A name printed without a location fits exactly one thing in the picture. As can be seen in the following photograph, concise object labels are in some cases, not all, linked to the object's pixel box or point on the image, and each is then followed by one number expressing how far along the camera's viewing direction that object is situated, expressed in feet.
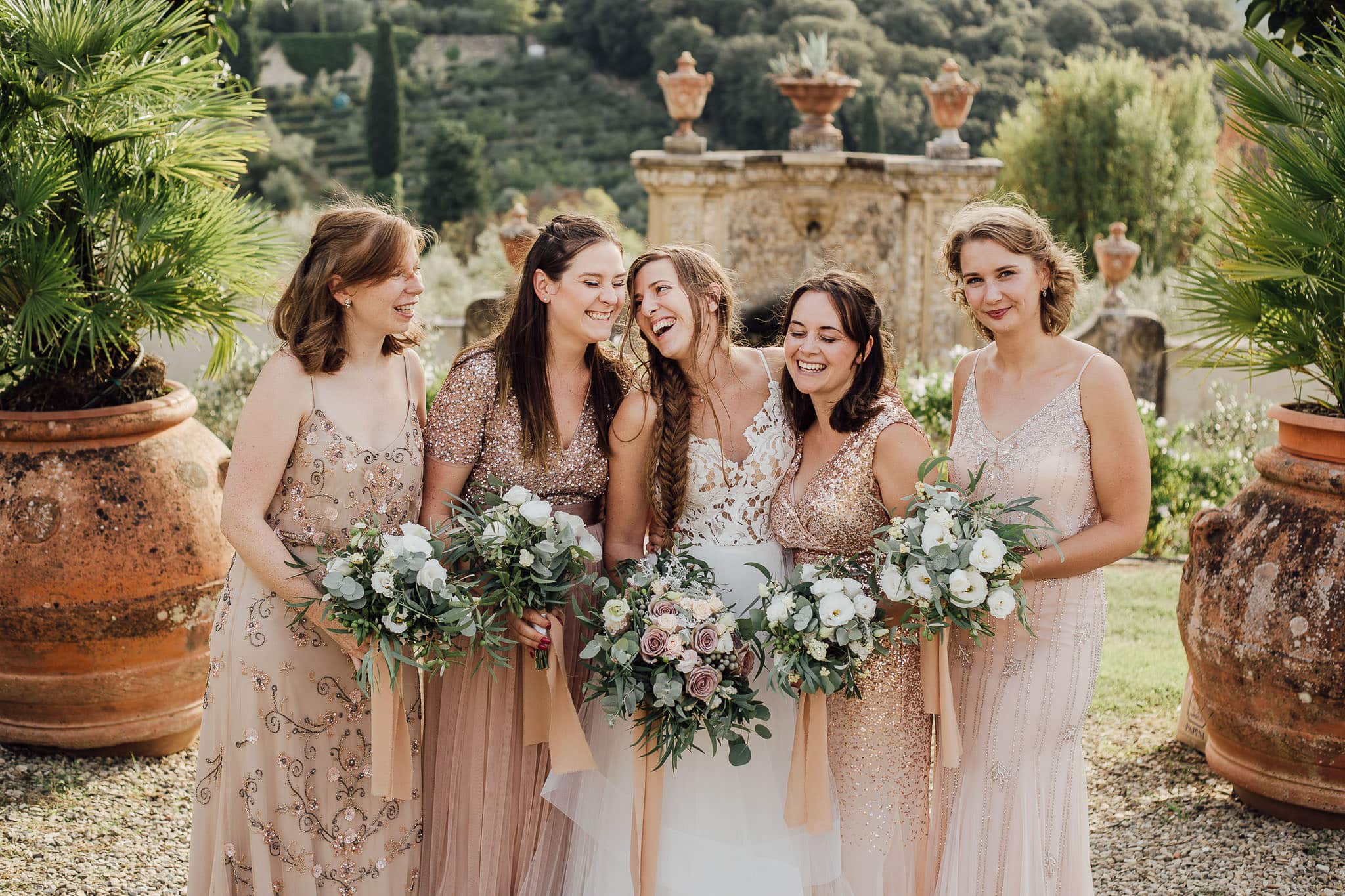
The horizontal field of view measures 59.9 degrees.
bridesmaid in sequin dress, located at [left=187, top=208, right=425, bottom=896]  10.24
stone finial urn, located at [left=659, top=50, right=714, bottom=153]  47.11
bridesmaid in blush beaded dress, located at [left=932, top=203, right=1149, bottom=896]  10.34
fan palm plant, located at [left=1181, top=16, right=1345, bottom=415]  12.48
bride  10.34
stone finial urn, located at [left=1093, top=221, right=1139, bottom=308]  45.98
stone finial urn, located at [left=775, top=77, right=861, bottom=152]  48.52
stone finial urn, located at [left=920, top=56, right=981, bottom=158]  47.34
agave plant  49.03
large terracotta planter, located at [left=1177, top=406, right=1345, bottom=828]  12.77
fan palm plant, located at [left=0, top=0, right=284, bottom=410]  13.75
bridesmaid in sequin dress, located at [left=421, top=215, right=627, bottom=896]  10.82
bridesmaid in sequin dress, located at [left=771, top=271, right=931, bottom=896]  10.32
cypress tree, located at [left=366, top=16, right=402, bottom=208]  89.71
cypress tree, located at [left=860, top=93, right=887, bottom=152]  85.40
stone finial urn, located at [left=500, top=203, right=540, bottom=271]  42.57
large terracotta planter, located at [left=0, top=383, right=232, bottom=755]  14.35
